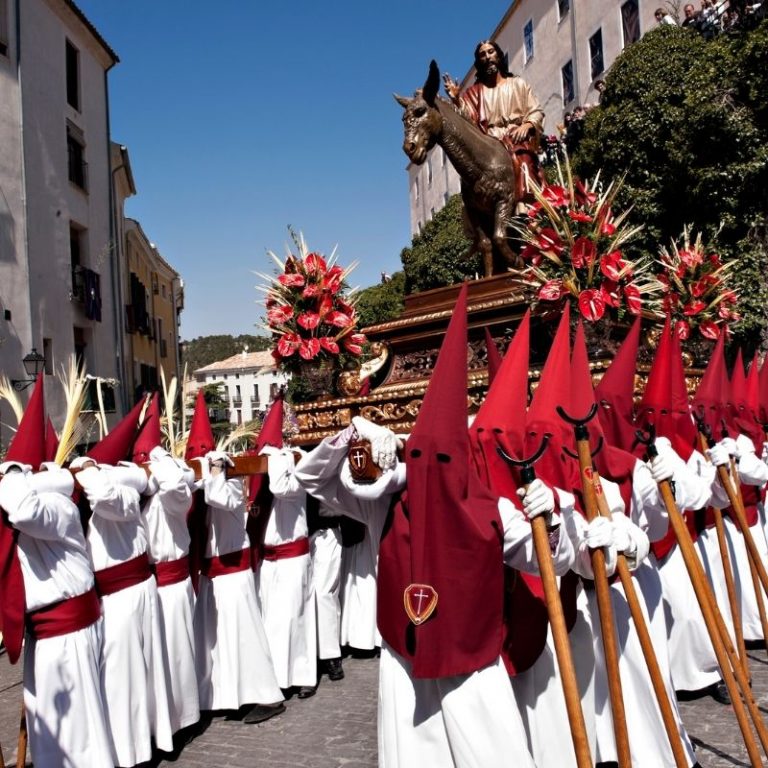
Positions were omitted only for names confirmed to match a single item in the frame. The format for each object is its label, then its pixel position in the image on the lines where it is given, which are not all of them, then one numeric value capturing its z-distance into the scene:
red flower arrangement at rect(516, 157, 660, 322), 6.14
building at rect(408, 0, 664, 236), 22.62
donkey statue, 6.97
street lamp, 10.28
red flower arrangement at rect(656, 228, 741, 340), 7.88
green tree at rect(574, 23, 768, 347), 14.63
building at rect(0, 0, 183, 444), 16.23
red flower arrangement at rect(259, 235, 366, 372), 7.57
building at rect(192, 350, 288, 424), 69.12
